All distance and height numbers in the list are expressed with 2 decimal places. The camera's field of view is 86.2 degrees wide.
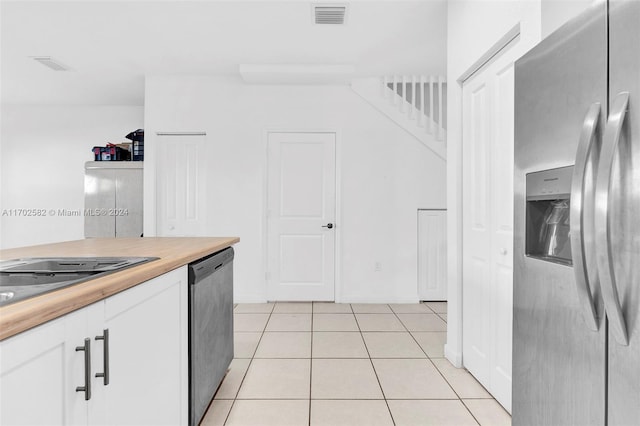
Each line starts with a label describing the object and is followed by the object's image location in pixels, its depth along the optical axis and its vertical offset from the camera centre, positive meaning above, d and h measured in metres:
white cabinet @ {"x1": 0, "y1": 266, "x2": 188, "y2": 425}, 0.66 -0.39
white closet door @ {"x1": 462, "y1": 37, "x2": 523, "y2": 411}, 1.91 -0.05
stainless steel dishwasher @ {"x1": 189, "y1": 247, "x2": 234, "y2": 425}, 1.60 -0.62
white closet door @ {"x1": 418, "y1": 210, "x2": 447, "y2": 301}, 4.33 -0.52
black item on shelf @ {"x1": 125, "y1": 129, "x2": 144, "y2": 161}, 4.55 +0.92
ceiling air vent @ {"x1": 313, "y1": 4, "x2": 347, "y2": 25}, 2.76 +1.68
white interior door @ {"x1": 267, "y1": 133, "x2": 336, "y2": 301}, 4.35 -0.01
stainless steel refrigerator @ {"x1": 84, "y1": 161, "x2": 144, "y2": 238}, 4.51 +0.18
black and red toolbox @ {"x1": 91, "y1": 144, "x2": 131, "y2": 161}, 4.66 +0.81
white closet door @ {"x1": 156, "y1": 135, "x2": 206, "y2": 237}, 4.38 +0.35
